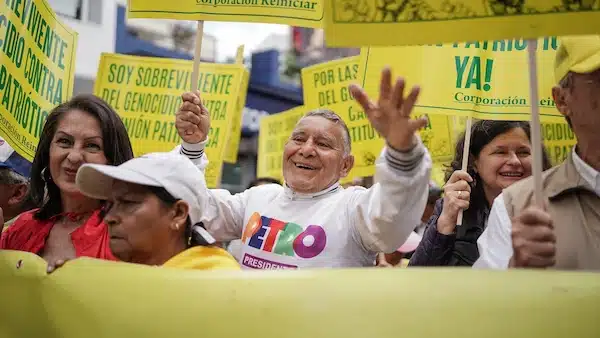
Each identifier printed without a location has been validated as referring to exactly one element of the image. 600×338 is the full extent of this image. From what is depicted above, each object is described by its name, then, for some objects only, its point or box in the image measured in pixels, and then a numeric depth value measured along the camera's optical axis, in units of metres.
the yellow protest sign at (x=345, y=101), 4.96
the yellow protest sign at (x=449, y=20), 1.76
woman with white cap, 2.01
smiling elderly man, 1.90
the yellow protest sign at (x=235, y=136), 5.96
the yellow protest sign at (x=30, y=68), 3.20
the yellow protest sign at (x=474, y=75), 3.37
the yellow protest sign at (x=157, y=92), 4.93
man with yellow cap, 1.71
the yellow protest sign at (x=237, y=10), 2.96
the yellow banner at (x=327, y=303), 1.48
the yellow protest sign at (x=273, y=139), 6.66
